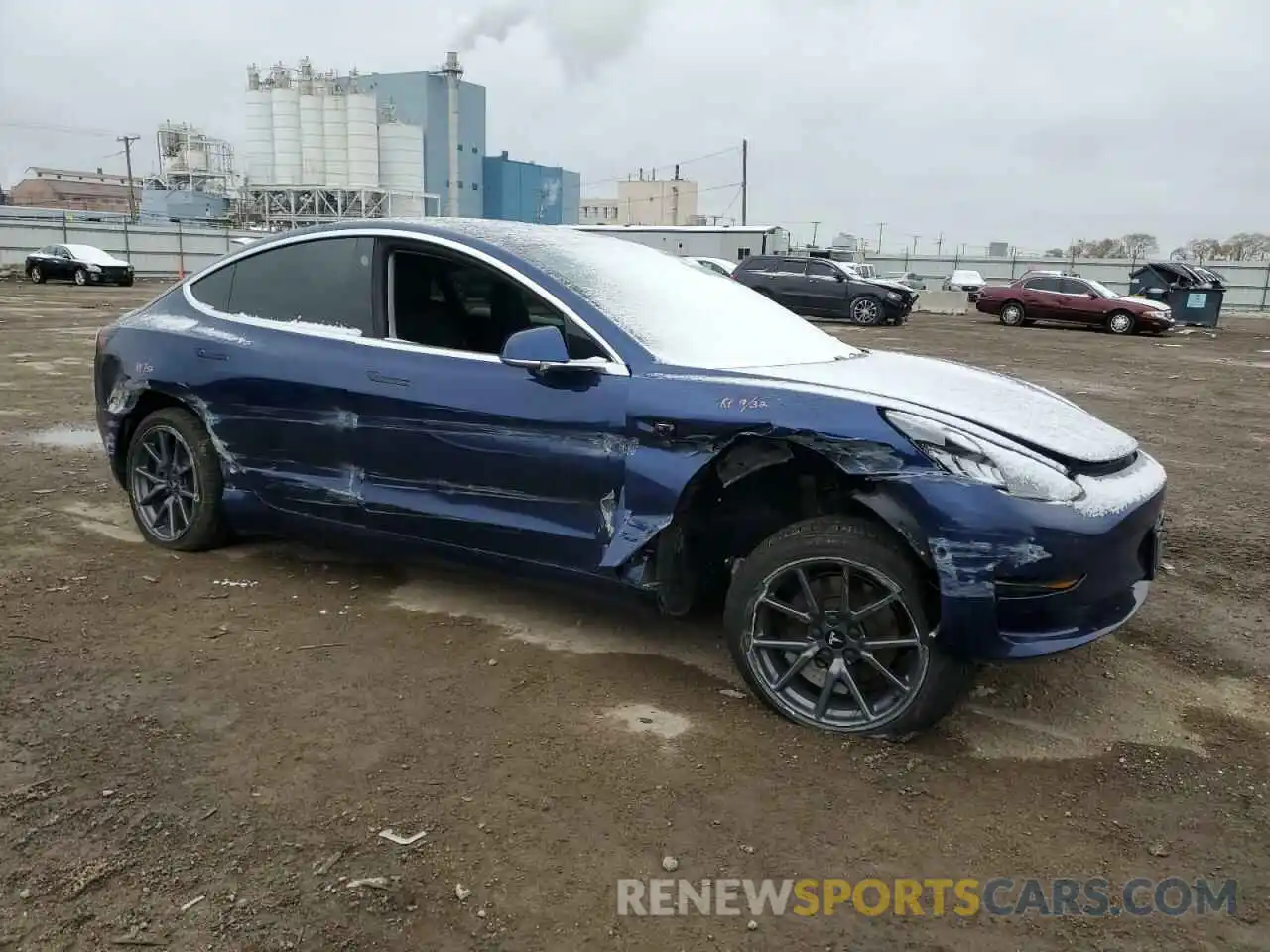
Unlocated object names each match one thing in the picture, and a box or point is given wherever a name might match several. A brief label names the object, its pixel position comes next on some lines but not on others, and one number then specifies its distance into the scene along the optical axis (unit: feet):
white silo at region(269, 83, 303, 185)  221.25
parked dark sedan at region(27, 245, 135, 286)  99.60
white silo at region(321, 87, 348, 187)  218.79
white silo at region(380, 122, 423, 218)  221.25
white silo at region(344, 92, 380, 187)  216.95
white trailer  135.74
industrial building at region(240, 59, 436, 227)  216.95
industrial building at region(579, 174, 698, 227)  318.04
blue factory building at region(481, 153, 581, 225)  250.37
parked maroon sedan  76.48
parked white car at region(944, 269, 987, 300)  142.82
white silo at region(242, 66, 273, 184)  224.74
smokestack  228.43
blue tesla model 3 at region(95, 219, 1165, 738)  9.18
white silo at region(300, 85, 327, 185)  220.43
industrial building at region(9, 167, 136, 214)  312.09
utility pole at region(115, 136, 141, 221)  223.51
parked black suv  75.10
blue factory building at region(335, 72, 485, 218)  228.63
